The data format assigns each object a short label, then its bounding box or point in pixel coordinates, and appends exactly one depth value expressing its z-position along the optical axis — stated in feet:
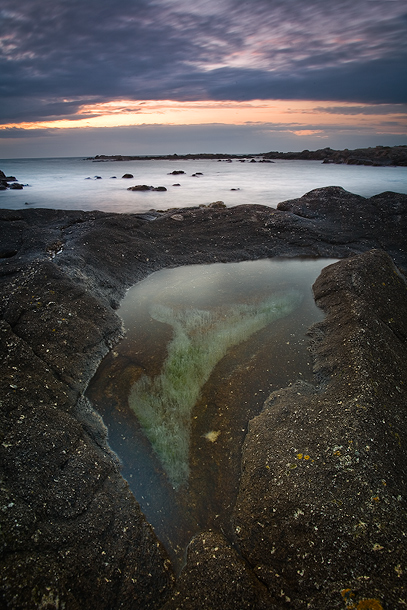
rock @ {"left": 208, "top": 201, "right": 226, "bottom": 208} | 50.46
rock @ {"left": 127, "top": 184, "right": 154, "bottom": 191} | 79.96
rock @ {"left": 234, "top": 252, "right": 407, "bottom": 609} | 7.45
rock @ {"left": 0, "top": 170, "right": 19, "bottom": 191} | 87.81
